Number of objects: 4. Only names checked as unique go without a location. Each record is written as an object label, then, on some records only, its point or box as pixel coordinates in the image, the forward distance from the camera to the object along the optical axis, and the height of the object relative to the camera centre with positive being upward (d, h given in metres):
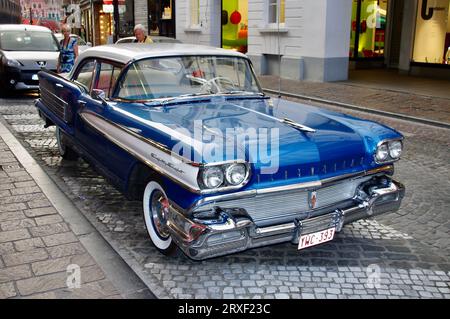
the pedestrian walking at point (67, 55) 10.27 -0.34
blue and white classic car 3.30 -0.83
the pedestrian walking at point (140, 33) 8.98 +0.10
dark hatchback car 11.43 -0.40
